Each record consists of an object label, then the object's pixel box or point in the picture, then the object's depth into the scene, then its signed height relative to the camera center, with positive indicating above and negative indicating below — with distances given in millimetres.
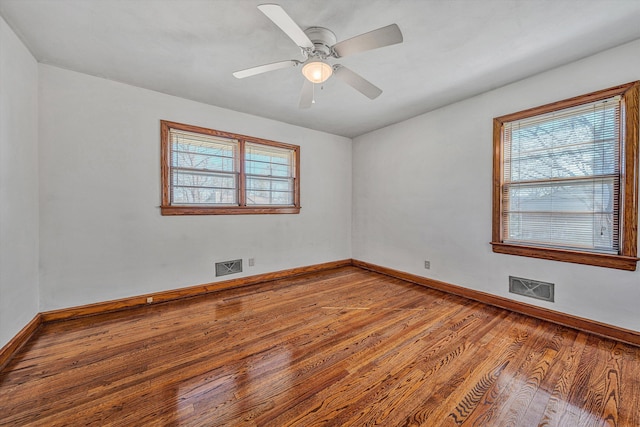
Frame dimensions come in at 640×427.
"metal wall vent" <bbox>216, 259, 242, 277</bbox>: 3498 -802
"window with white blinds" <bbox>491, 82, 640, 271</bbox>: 2154 +318
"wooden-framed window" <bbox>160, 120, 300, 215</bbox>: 3182 +568
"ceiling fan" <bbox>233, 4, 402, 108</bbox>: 1514 +1150
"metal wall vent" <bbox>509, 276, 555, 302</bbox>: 2566 -828
